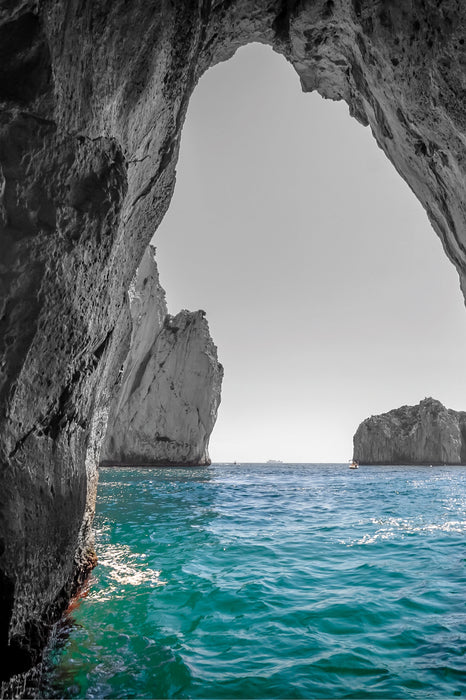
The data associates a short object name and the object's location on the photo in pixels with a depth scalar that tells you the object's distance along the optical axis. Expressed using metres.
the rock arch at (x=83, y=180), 3.40
